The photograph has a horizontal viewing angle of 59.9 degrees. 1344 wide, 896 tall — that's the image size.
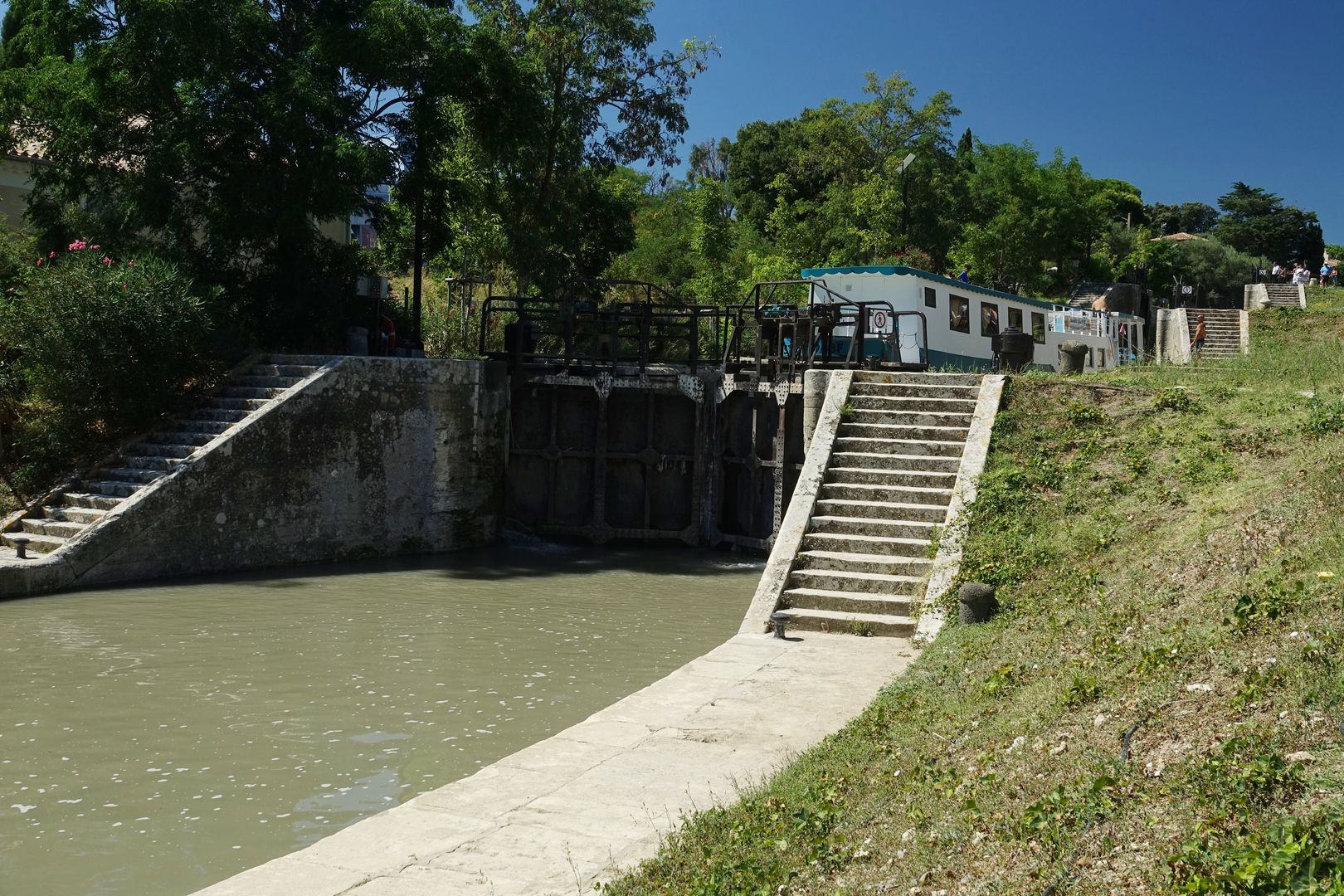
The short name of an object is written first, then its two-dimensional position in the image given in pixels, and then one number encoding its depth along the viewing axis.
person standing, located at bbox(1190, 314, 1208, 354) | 29.60
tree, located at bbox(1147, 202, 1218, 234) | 83.56
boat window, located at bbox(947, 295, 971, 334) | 23.30
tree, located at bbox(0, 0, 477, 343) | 17.81
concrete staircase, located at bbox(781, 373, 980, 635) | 10.98
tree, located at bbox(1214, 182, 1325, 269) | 72.50
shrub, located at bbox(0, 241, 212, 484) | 15.64
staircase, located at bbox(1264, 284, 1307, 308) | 45.47
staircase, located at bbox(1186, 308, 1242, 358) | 36.91
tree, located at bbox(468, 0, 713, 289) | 24.66
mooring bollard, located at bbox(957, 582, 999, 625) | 9.59
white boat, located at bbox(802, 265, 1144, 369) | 21.81
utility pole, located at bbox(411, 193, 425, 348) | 20.19
